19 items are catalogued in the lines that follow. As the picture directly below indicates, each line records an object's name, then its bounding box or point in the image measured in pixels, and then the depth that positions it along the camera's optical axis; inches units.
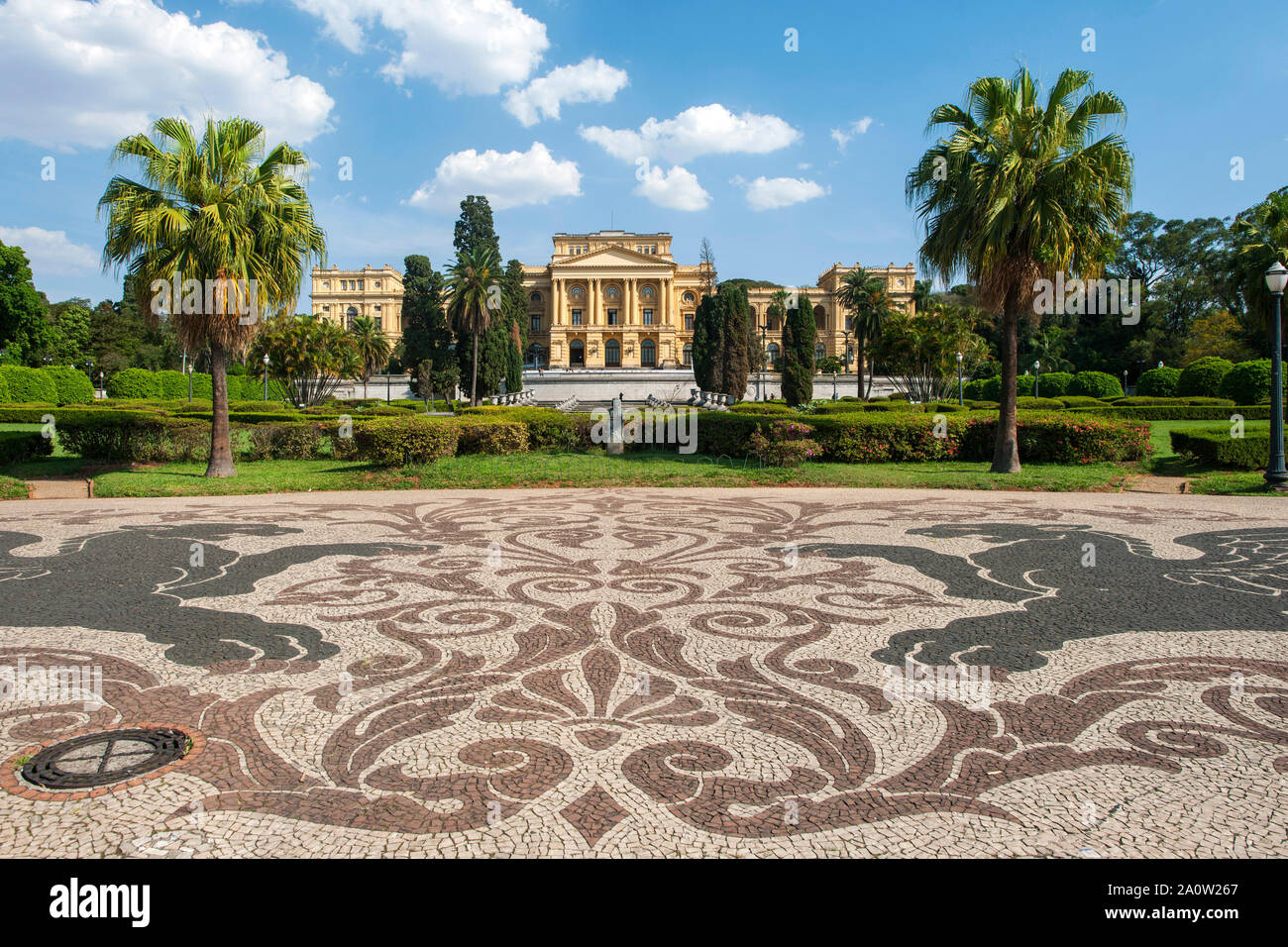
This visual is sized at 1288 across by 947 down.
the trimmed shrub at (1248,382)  1086.4
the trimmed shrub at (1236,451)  552.1
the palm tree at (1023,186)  518.6
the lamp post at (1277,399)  456.8
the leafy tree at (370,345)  1942.7
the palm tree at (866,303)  1852.9
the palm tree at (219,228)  521.0
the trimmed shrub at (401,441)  573.9
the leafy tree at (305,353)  1523.1
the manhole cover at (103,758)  122.4
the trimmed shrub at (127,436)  624.1
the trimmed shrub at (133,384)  1567.4
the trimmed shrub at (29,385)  1360.7
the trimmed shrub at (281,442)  687.1
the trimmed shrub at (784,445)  603.8
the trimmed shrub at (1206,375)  1224.8
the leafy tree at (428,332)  2005.4
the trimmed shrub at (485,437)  637.9
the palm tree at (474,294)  1587.1
